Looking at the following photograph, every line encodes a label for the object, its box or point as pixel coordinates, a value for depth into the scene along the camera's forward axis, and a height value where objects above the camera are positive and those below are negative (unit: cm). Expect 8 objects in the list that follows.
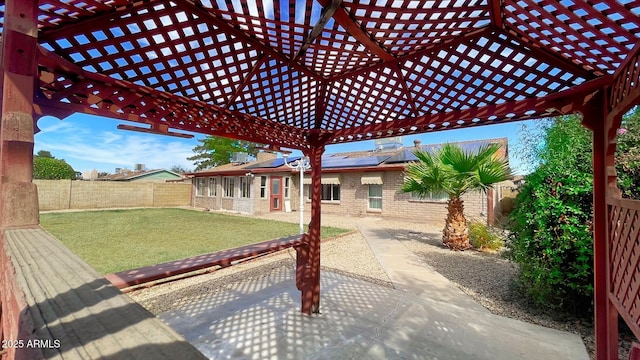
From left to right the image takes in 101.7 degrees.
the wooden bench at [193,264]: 231 -85
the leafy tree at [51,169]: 2428 +162
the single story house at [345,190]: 1276 -17
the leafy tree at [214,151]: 3212 +462
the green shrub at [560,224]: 348 -48
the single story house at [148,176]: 3468 +152
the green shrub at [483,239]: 785 -152
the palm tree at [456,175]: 717 +38
